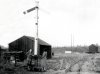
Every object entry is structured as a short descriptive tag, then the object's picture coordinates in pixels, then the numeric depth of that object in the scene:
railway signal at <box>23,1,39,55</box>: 23.91
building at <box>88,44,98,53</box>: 77.59
